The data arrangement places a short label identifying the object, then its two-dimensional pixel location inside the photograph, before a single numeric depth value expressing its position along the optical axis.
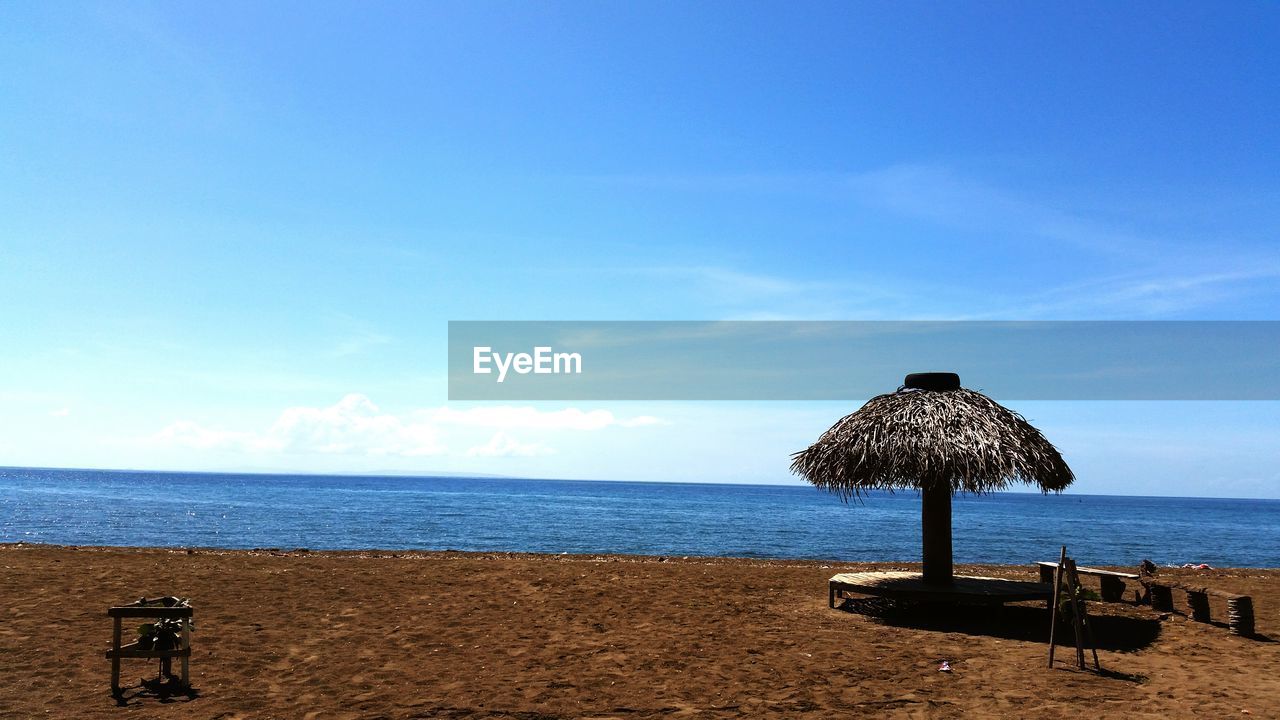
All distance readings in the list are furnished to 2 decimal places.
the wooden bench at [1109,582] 14.77
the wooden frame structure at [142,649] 7.70
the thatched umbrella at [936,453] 12.42
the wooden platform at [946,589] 11.93
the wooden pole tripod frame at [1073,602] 9.12
